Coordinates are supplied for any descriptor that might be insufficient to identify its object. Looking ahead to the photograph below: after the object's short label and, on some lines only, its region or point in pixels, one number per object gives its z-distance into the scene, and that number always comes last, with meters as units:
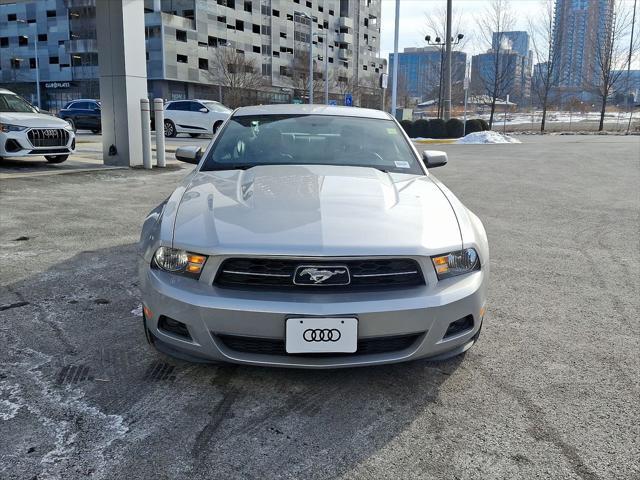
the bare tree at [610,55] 36.33
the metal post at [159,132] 12.49
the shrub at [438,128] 27.56
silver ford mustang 2.49
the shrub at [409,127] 28.48
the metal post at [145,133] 12.04
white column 11.77
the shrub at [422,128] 28.02
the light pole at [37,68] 60.92
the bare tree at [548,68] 36.16
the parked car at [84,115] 27.39
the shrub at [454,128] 27.33
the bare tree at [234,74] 49.53
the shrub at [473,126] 28.61
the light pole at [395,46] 24.35
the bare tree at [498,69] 34.09
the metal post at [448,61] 25.20
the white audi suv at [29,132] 10.93
